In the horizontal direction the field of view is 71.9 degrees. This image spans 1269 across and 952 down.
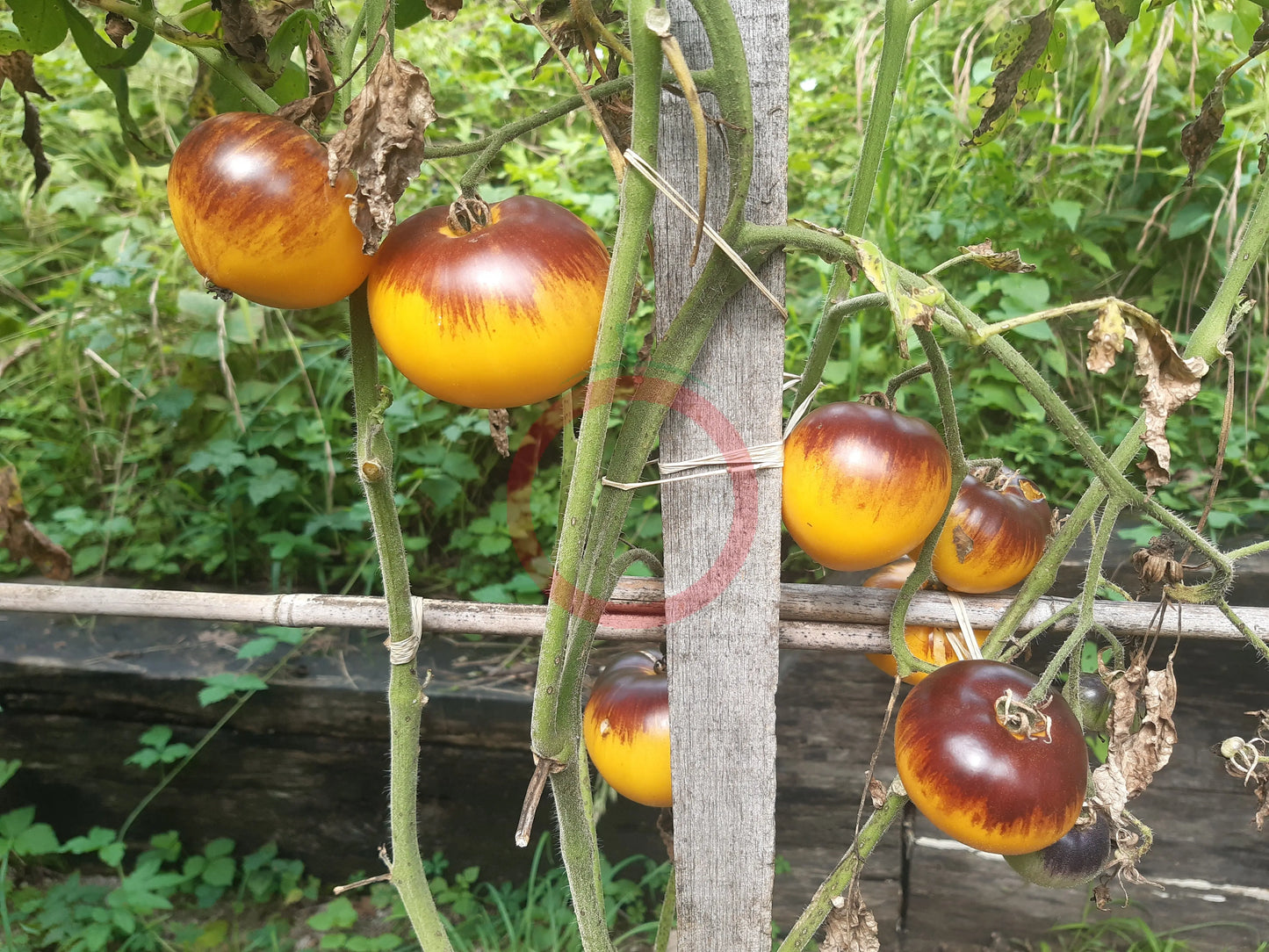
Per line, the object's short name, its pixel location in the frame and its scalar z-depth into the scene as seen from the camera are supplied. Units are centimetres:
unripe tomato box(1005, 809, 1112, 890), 74
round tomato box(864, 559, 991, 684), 84
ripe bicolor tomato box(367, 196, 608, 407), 49
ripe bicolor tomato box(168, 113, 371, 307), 47
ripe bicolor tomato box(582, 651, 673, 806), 83
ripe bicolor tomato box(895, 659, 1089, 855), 61
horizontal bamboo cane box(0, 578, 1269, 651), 84
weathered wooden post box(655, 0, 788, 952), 62
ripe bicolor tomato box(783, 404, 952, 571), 65
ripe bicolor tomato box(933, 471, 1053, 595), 77
